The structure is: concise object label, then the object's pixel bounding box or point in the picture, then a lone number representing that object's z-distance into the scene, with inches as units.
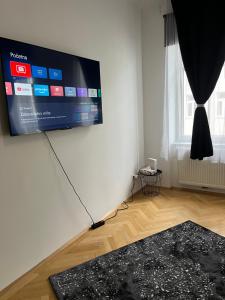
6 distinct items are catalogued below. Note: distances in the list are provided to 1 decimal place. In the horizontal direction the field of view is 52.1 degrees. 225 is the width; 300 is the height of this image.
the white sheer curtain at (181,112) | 122.6
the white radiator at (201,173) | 129.4
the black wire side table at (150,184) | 145.8
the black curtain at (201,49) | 113.7
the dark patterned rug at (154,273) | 65.7
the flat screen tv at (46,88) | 67.3
